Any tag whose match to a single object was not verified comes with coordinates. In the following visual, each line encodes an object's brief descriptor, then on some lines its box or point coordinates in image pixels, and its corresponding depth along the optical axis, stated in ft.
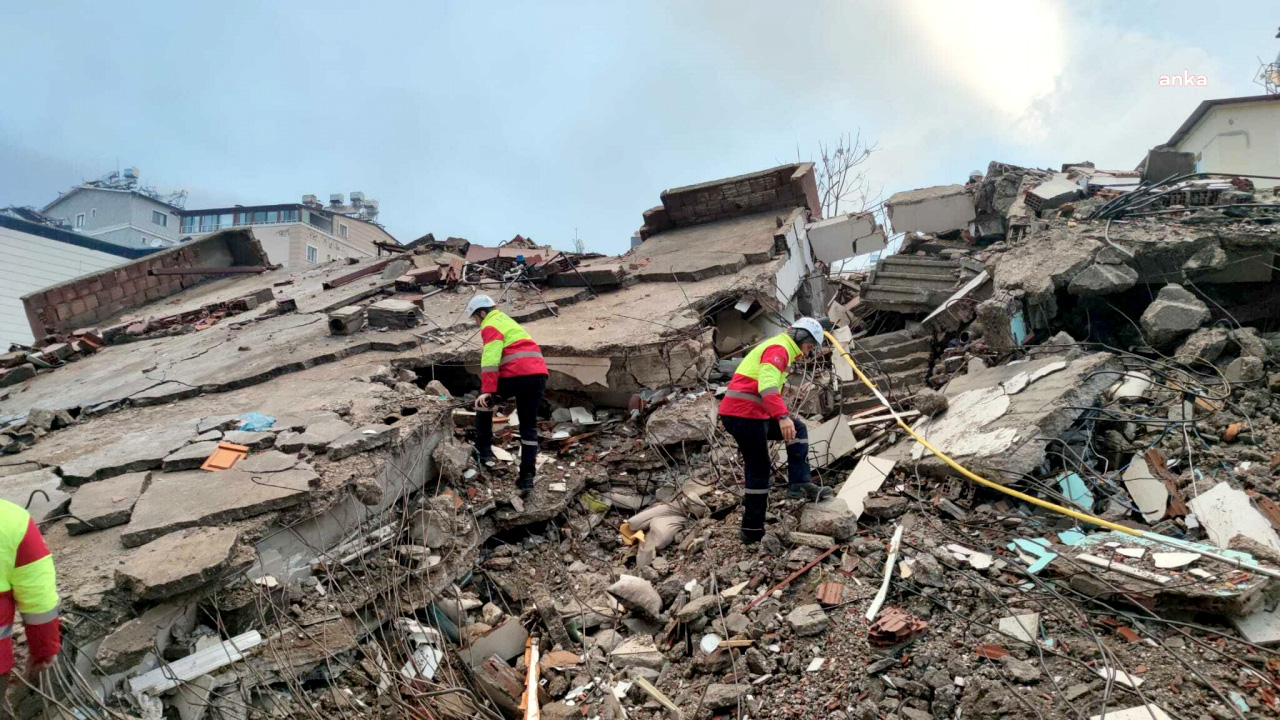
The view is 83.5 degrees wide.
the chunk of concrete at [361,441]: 14.93
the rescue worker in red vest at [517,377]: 17.01
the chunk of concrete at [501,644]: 13.84
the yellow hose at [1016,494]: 12.95
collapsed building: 11.03
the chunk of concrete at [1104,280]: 20.77
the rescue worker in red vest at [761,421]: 15.19
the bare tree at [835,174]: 70.74
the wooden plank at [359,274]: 32.86
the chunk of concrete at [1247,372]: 16.85
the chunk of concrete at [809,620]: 12.45
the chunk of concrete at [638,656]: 12.96
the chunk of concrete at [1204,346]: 17.99
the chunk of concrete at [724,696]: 11.35
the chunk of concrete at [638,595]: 14.24
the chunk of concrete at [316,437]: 15.11
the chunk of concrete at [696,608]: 13.44
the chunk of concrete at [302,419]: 16.18
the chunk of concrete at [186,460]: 14.70
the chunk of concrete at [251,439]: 15.30
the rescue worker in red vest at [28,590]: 9.16
